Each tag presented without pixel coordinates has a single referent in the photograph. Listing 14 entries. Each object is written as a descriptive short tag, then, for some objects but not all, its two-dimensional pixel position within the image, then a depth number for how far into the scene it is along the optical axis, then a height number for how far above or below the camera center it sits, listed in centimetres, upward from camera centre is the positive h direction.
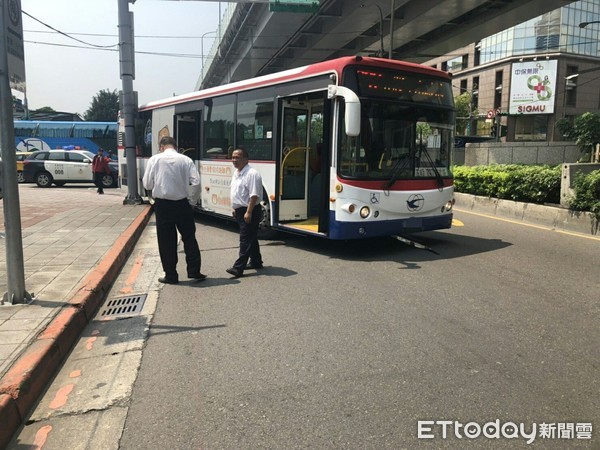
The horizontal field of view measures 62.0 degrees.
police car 2366 -53
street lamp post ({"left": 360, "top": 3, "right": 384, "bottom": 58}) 1808 +535
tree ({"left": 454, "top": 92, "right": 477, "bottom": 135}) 5892 +633
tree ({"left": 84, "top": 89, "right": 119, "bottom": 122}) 8925 +918
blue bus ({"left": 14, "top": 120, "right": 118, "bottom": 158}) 3281 +149
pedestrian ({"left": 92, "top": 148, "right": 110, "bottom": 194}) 1975 -42
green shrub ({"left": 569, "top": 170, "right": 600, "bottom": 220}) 990 -57
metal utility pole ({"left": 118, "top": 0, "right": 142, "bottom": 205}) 1439 +199
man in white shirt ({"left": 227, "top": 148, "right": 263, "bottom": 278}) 689 -60
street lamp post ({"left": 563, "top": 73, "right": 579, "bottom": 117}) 5894 +901
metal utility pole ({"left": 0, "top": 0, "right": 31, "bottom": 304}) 485 -30
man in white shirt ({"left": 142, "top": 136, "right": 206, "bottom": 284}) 645 -56
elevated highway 1814 +560
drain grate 551 -170
